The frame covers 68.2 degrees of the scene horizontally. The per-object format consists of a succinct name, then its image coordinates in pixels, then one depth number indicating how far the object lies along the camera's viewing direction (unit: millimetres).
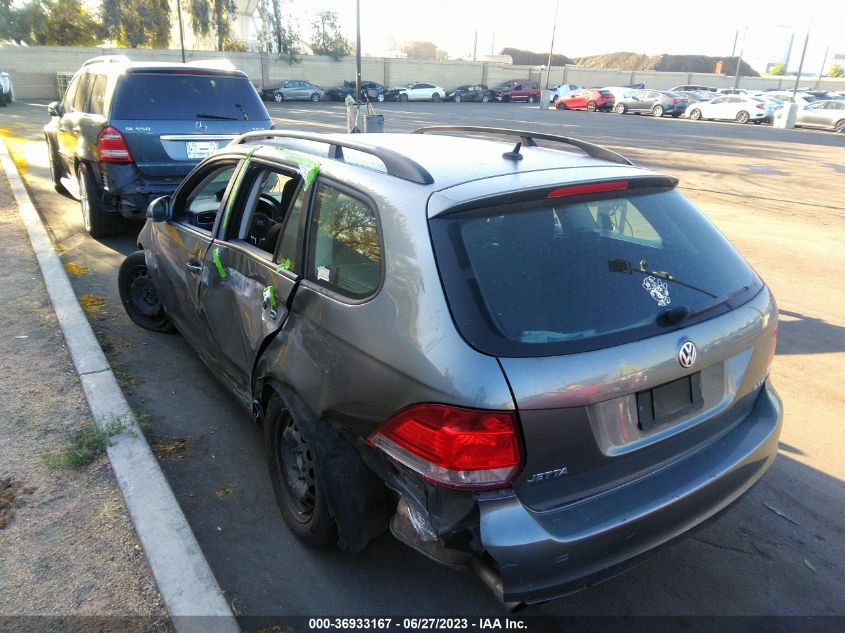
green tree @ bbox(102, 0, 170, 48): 48588
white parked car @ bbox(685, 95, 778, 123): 32031
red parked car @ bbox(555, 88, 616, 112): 39438
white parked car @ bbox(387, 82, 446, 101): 48031
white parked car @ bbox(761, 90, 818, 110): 34725
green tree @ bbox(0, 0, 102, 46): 45656
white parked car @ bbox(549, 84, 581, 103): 43297
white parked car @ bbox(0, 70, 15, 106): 28012
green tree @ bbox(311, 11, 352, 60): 54375
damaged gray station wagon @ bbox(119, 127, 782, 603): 2010
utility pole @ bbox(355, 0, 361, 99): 13367
